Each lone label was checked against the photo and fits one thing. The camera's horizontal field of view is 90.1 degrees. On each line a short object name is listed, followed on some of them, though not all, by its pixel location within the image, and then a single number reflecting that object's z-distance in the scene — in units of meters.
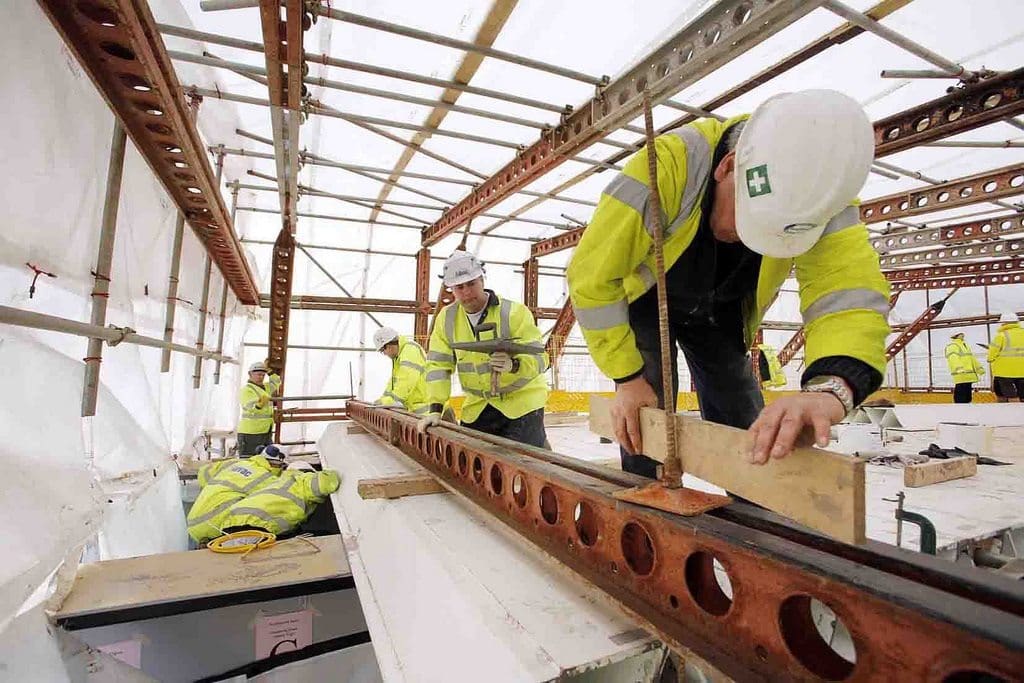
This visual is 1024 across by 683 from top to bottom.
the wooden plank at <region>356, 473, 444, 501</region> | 2.11
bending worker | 1.04
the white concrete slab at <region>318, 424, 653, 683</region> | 1.00
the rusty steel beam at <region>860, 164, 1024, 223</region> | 6.18
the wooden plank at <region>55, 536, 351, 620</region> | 1.93
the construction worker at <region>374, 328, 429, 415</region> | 5.19
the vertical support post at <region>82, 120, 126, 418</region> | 2.32
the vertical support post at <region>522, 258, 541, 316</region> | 11.82
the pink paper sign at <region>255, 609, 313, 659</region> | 2.38
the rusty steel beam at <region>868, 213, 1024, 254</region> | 7.90
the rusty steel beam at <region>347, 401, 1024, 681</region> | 0.61
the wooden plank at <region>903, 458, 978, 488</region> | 2.88
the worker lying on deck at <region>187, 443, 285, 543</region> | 2.87
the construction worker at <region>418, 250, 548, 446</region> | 3.29
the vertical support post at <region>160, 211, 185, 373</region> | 4.20
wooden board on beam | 0.78
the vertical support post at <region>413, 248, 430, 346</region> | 10.81
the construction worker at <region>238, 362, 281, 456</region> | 6.44
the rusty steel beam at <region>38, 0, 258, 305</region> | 2.12
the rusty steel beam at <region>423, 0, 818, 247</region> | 3.09
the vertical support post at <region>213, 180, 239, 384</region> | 7.14
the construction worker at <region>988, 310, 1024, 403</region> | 8.55
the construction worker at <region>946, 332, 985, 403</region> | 10.26
